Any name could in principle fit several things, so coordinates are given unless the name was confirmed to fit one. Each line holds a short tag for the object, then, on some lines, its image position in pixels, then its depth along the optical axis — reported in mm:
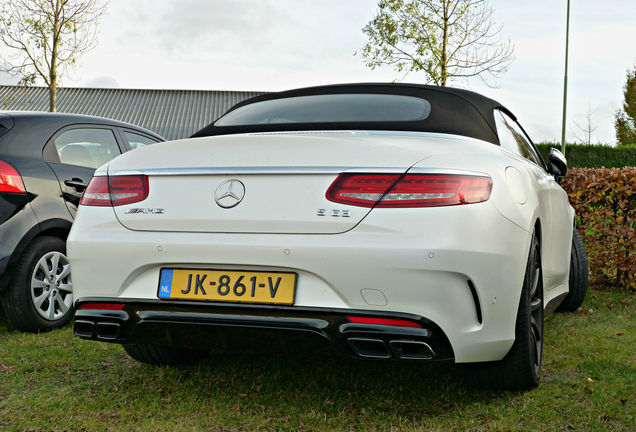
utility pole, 31141
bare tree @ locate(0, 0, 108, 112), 20062
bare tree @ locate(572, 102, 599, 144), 49094
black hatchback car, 4375
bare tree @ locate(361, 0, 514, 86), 21766
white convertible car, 2475
